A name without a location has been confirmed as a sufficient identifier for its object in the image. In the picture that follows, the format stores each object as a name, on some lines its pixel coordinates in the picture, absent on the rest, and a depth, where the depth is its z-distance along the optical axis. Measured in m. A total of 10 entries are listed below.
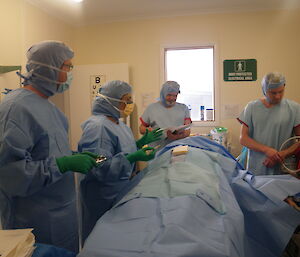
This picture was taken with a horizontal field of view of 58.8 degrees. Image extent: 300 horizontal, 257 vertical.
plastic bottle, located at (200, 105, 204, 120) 3.36
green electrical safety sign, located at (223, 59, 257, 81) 3.14
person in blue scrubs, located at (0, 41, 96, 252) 1.04
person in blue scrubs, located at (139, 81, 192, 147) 2.65
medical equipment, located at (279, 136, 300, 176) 1.97
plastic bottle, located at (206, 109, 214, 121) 3.29
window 3.36
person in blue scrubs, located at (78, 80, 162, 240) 1.40
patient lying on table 0.65
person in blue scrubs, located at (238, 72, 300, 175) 1.98
